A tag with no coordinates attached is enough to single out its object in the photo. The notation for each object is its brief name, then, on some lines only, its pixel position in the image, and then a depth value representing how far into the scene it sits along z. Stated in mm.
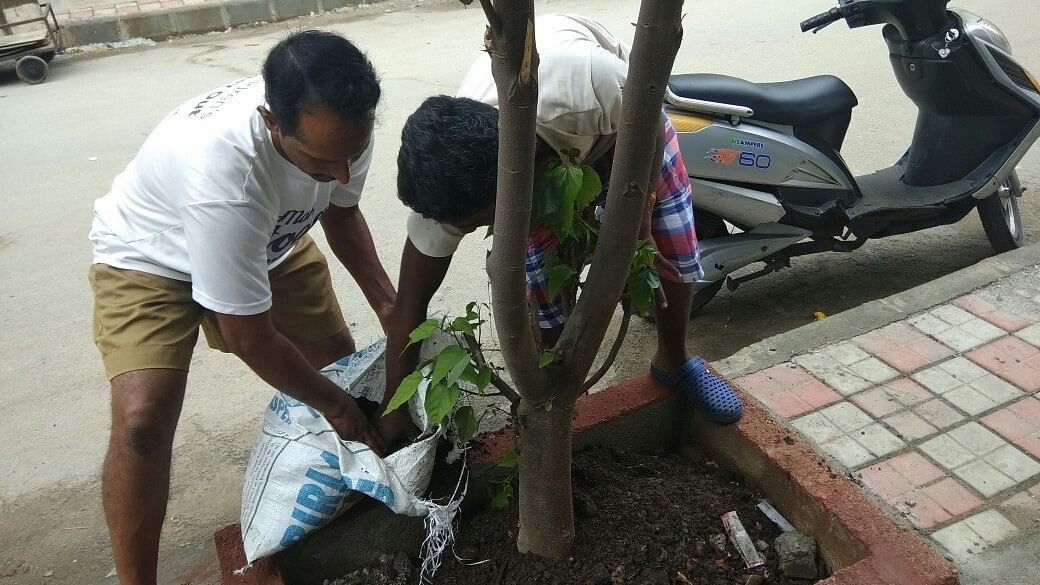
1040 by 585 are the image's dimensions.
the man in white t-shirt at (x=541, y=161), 1687
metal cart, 7691
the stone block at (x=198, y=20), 9312
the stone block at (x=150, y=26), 9164
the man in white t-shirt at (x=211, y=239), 1769
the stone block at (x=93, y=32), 8984
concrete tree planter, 1763
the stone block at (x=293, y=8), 9656
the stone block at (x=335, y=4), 9750
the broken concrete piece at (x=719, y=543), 1985
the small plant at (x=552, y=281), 1554
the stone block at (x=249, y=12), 9508
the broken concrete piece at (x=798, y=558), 1917
